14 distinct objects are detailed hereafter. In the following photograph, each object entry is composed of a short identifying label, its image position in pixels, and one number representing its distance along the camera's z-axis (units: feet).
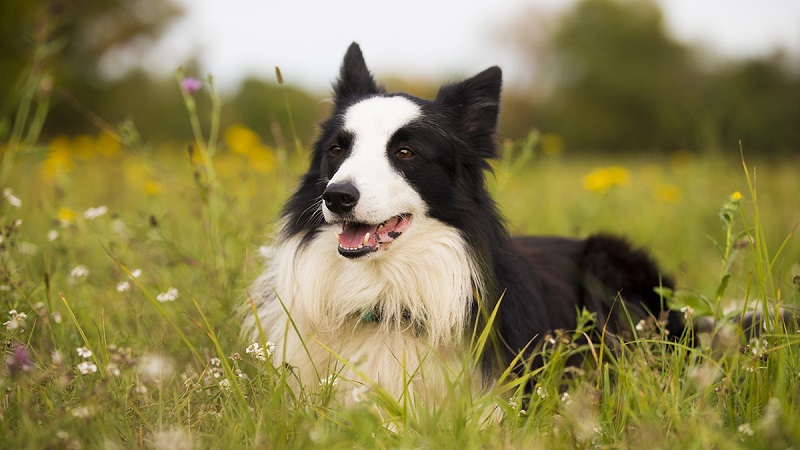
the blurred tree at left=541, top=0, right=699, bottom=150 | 96.27
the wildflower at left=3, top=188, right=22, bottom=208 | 9.75
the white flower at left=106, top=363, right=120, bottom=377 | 6.32
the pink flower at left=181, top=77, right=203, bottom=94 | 10.54
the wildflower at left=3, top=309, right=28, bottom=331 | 7.18
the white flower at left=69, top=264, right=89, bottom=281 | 9.45
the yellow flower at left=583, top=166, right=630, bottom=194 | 16.16
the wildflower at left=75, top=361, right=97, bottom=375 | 6.38
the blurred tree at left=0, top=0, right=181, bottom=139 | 51.06
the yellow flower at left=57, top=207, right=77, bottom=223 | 12.47
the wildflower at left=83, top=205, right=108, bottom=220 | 10.75
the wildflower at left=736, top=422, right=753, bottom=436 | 6.38
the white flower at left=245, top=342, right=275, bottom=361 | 7.30
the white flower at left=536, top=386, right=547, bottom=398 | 7.54
